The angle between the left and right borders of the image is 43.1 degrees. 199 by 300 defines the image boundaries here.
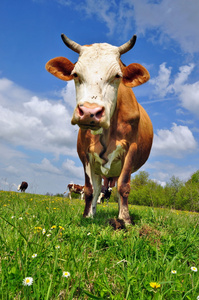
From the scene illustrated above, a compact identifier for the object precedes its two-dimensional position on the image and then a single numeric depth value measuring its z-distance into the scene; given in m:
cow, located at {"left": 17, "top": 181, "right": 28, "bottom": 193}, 26.56
